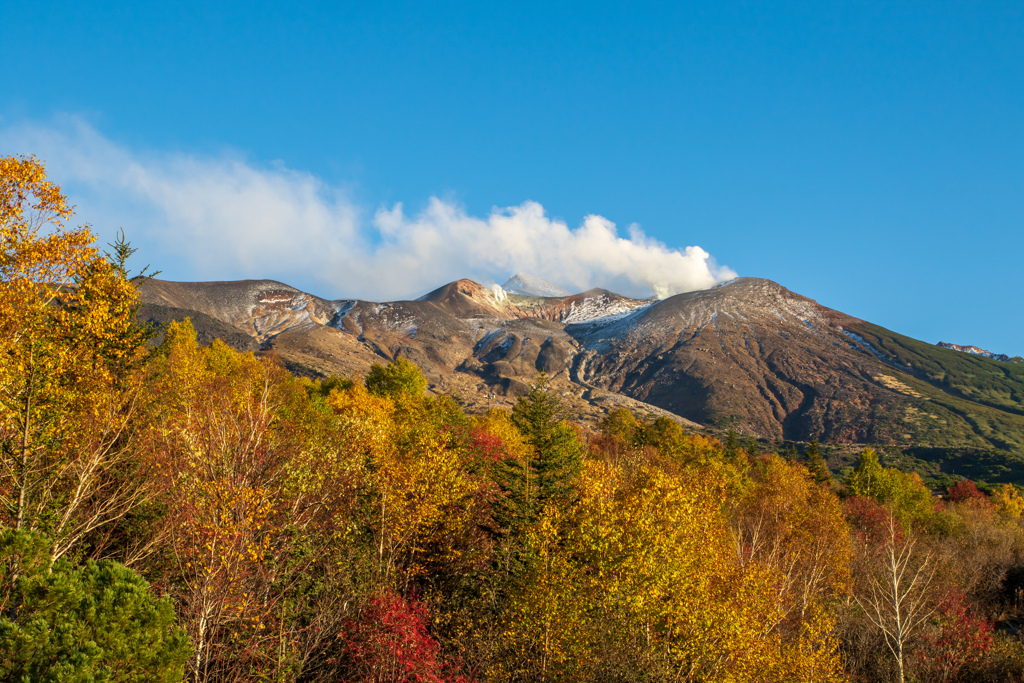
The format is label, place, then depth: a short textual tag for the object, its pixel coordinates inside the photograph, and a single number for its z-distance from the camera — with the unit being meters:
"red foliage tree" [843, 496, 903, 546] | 54.09
